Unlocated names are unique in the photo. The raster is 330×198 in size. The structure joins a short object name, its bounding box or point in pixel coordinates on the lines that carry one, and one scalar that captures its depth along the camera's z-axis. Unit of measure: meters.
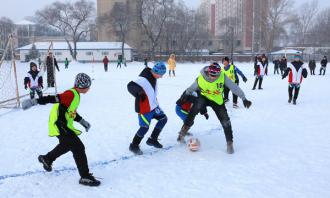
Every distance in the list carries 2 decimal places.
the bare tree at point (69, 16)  64.69
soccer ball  6.01
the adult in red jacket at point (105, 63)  30.65
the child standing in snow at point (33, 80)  11.46
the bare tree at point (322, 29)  71.00
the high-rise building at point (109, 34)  77.25
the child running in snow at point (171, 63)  23.61
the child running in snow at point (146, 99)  5.52
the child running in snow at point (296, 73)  11.22
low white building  65.12
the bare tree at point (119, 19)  62.39
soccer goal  10.73
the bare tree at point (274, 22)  60.97
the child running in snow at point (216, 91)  5.85
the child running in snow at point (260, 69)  15.49
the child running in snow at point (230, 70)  10.93
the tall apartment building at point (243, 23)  69.41
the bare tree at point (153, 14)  58.53
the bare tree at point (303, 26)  75.06
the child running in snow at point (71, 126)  4.53
